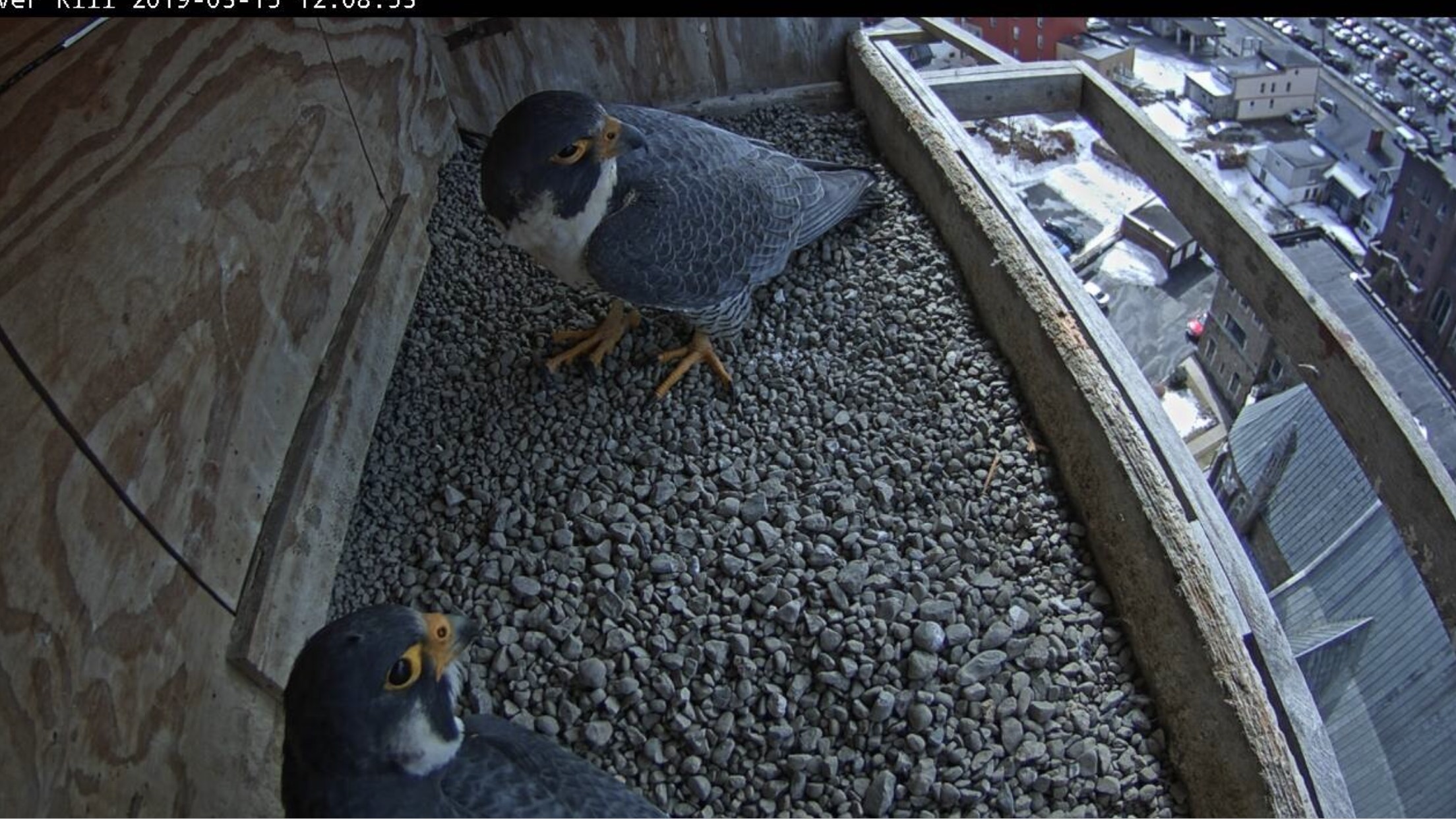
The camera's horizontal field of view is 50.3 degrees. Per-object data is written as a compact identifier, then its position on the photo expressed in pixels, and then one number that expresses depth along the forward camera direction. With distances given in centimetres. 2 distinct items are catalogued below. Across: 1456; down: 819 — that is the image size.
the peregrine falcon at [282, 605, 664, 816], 74
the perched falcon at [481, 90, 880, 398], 94
